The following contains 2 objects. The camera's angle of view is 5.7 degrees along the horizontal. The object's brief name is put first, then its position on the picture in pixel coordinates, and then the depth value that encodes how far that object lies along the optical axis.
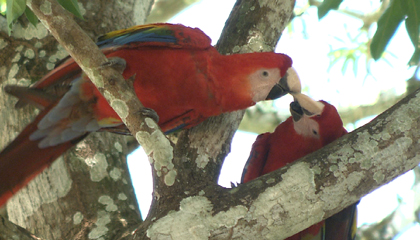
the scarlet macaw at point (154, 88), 6.72
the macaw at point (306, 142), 6.77
